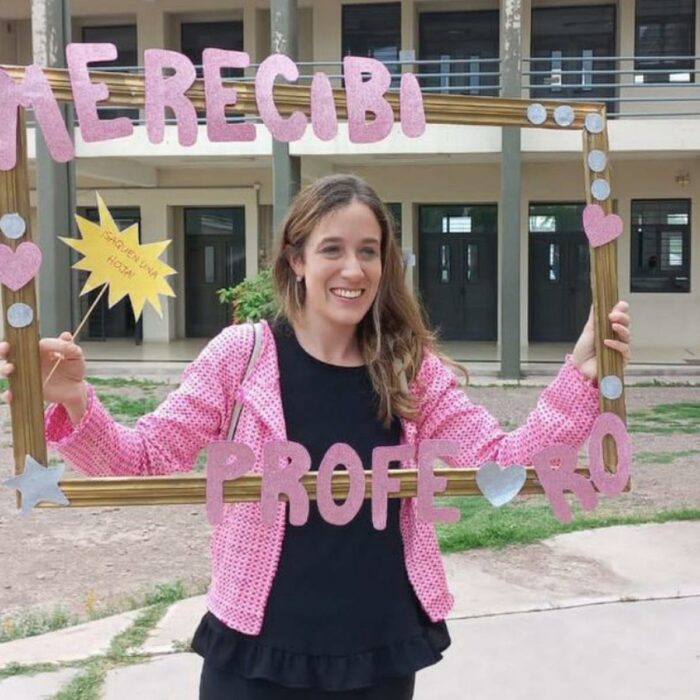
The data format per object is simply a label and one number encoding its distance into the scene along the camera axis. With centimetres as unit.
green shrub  1012
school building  1658
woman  183
